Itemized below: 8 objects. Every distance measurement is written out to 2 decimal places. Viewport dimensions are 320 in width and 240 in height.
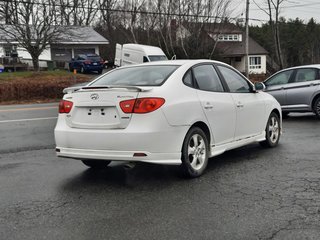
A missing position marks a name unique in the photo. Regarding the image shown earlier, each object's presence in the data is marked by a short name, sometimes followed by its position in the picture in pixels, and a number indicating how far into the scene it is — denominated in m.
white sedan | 5.34
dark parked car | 38.38
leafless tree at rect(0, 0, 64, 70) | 34.28
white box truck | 27.77
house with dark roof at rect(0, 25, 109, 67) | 45.94
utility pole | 33.50
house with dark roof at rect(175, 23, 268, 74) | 43.38
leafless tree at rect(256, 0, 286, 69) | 48.03
